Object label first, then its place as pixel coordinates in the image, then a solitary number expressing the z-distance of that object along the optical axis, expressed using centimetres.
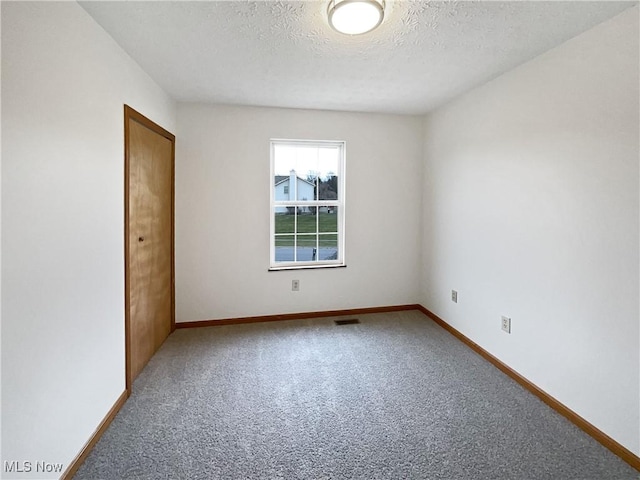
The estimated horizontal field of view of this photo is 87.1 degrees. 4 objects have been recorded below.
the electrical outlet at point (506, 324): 267
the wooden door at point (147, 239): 238
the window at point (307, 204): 383
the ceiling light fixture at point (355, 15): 165
